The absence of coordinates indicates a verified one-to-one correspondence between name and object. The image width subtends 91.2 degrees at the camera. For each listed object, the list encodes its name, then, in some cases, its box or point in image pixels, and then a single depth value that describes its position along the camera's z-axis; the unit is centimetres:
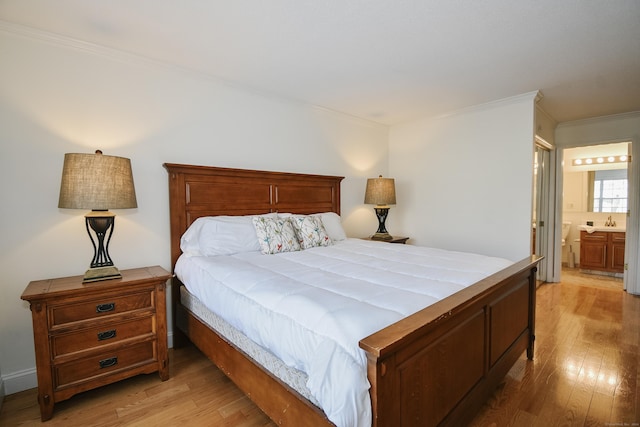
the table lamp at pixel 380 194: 405
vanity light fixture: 520
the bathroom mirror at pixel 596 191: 521
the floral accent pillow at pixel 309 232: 292
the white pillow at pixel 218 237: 251
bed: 113
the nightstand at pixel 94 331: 176
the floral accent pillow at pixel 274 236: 264
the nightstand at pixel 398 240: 412
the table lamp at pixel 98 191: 190
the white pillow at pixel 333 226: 338
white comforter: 109
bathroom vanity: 485
